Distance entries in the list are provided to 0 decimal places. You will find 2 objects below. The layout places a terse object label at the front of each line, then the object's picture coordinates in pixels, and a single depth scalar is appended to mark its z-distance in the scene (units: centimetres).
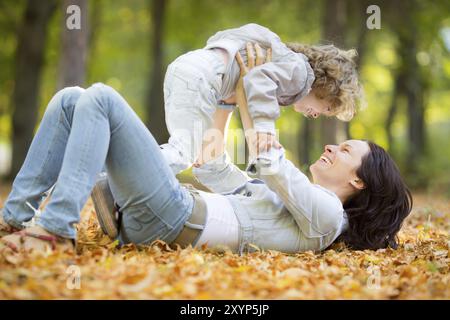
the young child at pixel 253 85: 398
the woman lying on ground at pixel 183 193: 309
